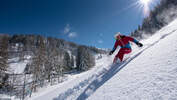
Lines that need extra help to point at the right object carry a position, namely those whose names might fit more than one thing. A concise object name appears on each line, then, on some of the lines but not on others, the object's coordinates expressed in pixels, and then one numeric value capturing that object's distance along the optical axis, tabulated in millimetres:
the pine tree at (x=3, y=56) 18938
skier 5230
